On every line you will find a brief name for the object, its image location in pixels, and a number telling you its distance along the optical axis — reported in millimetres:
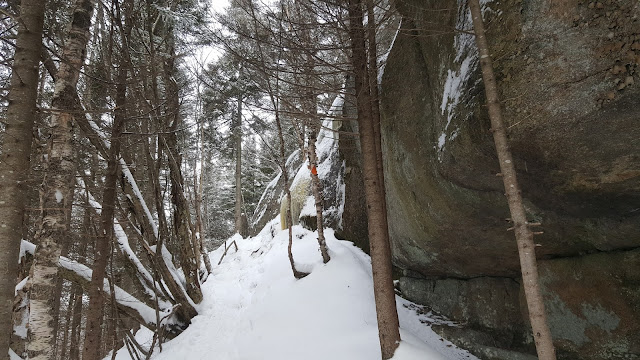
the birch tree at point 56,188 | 3818
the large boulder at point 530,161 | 3137
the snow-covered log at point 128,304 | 6852
